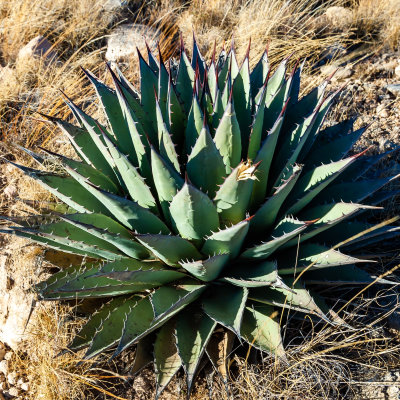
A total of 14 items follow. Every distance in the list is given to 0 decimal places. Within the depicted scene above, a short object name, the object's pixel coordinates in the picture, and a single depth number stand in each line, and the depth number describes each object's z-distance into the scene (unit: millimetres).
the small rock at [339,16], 4418
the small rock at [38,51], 4072
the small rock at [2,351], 2449
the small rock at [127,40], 4281
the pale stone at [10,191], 3150
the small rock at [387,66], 3914
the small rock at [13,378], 2327
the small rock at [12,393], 2291
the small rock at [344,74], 3860
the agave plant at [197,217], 1604
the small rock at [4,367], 2393
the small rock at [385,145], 3051
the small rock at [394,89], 3545
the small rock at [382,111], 3441
